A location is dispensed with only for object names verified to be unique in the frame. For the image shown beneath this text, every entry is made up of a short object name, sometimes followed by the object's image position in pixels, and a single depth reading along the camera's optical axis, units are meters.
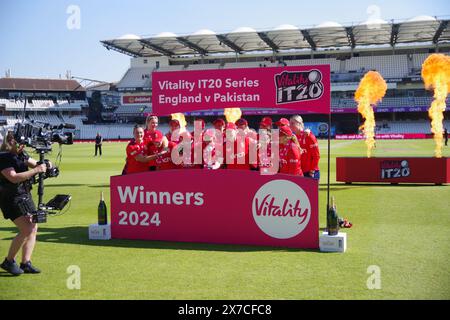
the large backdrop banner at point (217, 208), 7.12
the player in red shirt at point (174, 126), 9.89
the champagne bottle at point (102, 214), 7.84
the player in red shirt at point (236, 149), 8.48
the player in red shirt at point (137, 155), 8.67
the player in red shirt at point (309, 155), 9.55
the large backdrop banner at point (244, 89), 7.24
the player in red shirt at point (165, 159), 8.91
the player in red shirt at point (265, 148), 7.93
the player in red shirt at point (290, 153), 8.08
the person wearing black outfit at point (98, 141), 33.11
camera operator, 5.70
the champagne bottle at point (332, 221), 6.91
